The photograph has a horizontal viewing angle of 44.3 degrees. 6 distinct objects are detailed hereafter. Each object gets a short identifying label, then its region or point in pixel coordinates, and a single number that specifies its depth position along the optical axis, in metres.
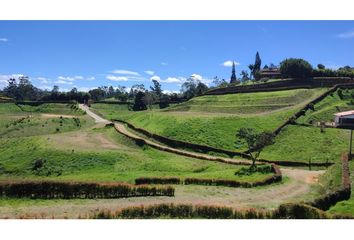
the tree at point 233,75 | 155.50
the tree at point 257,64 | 135.06
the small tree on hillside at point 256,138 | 43.43
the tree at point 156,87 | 164.44
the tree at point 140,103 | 109.94
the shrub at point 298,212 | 21.40
